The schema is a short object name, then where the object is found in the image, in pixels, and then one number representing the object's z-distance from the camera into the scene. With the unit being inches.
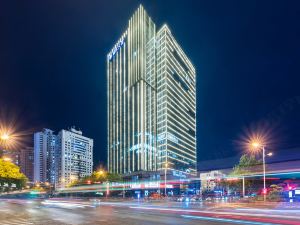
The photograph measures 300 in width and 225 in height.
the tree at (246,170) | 1899.1
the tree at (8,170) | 1000.1
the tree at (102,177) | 3122.5
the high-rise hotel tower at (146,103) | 4094.4
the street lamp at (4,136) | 769.6
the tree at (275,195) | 1285.1
